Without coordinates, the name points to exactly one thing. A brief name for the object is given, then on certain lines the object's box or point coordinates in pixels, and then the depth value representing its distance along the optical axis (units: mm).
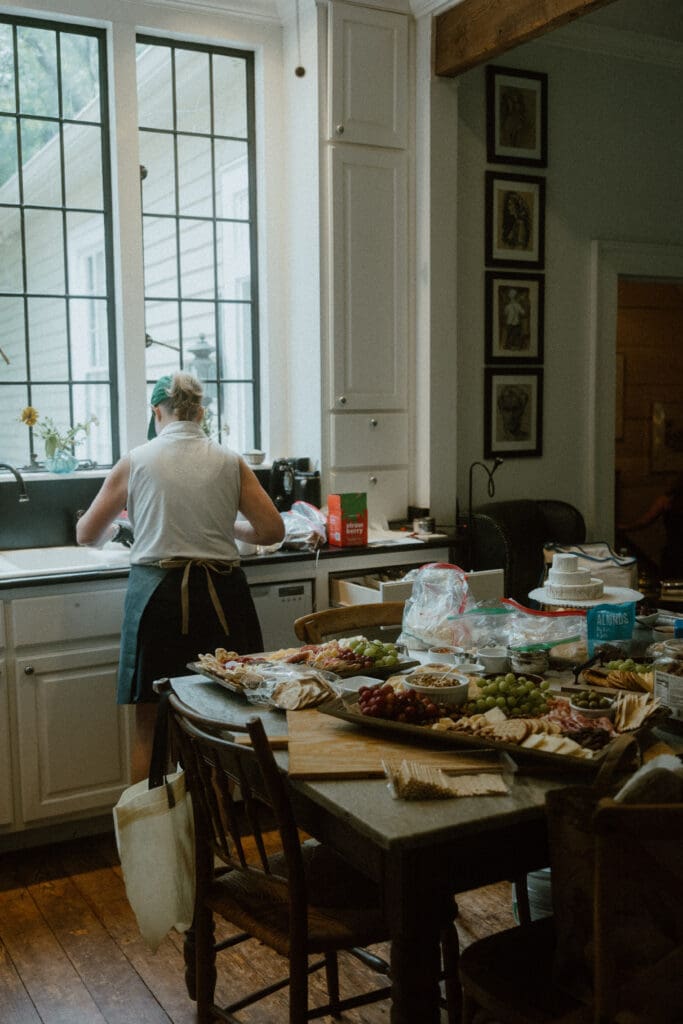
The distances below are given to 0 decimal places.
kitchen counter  3357
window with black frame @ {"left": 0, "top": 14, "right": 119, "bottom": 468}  4047
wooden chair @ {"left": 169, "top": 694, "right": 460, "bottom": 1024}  1836
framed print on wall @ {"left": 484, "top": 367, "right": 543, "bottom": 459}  4750
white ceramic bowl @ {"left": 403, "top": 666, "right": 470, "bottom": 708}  2016
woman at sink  3160
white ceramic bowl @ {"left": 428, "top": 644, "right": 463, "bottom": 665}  2426
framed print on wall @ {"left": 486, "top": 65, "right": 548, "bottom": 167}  4605
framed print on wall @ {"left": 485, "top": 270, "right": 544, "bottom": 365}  4703
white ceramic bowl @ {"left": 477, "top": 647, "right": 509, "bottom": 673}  2346
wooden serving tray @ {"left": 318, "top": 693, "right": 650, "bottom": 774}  1723
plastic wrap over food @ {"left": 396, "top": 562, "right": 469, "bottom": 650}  2582
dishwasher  3750
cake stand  2486
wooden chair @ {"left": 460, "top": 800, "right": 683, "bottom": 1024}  1408
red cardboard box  3914
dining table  1562
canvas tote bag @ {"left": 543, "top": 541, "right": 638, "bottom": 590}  3943
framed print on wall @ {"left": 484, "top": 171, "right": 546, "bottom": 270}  4656
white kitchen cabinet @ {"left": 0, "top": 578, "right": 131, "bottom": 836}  3344
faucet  3658
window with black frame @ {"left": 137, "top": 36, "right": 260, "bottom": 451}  4324
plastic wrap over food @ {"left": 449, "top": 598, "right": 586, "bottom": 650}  2506
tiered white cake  2494
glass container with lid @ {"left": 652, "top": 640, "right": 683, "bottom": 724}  1984
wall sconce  4328
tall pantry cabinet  4223
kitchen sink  3666
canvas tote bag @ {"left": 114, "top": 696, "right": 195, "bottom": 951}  2127
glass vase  4008
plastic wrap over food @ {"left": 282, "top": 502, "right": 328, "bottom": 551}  3863
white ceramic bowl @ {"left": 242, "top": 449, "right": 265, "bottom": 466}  4379
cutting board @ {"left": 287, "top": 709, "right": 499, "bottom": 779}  1767
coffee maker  4352
